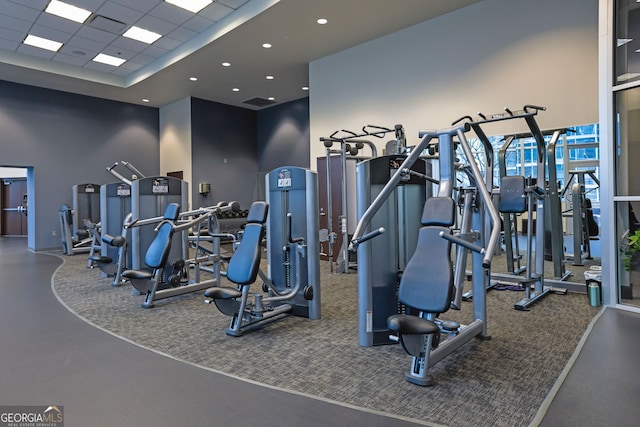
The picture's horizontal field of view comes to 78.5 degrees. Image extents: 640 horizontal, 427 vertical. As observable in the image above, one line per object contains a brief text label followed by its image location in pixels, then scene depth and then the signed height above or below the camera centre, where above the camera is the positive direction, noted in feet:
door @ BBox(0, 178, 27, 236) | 45.32 +0.76
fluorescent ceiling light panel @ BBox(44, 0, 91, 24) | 20.24 +10.78
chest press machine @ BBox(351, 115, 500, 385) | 7.45 -1.17
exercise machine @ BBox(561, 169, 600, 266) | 17.78 -0.45
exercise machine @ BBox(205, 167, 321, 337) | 11.02 -1.50
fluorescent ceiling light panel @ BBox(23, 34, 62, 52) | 24.16 +10.84
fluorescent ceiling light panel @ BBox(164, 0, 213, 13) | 19.92 +10.69
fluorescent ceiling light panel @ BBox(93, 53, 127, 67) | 27.35 +10.93
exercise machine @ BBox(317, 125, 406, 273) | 19.16 +0.67
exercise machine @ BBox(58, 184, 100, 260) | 28.94 -0.31
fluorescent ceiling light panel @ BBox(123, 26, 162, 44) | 23.22 +10.80
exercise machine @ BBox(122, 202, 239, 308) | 14.12 -2.14
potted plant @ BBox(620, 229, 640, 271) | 12.87 -1.45
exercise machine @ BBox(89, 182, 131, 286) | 20.48 +0.07
